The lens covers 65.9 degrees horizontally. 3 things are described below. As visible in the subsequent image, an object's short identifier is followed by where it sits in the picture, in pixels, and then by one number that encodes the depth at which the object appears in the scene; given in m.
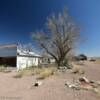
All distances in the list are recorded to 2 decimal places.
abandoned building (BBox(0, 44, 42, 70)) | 14.19
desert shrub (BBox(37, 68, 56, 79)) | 6.60
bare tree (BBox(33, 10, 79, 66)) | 14.24
